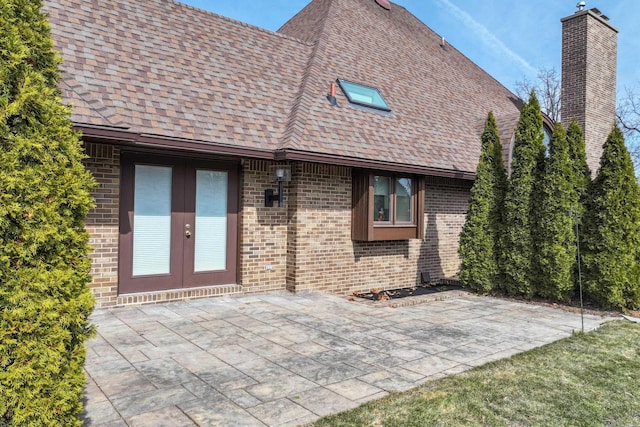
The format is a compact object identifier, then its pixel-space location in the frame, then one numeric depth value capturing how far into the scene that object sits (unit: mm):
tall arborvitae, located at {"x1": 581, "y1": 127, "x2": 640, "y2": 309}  7629
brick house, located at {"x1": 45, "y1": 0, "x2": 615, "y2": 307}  6688
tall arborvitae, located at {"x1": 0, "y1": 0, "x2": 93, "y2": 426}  2316
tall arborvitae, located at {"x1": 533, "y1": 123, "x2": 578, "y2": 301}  8070
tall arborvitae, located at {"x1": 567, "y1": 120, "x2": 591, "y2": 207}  8289
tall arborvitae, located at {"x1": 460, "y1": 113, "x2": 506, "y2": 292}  9023
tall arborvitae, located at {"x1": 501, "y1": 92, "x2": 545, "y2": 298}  8492
